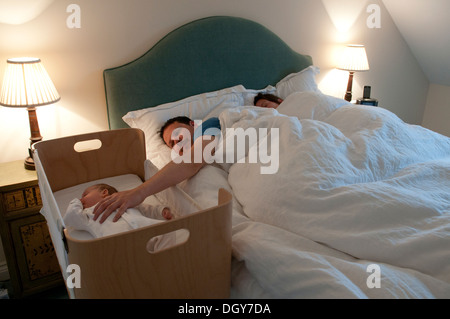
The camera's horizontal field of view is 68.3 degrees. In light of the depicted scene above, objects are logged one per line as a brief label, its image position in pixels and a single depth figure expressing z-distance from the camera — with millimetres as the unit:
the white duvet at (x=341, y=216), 750
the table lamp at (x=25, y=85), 1422
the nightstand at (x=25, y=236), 1433
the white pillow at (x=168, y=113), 1728
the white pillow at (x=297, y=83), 2252
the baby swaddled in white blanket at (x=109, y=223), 922
